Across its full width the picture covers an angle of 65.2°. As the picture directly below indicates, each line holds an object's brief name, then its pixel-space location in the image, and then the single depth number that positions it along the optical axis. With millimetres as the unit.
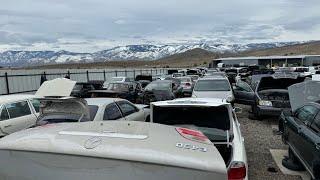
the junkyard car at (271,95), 8573
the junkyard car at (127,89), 11019
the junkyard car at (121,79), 16668
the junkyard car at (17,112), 5913
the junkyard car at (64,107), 4941
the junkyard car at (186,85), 13788
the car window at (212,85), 10235
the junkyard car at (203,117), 3305
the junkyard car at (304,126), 3810
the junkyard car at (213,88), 9873
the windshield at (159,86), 12447
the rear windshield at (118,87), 11763
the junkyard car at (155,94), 10620
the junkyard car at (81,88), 12141
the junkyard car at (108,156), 1466
